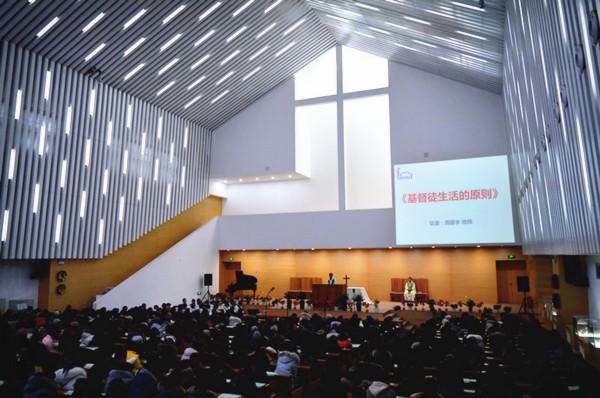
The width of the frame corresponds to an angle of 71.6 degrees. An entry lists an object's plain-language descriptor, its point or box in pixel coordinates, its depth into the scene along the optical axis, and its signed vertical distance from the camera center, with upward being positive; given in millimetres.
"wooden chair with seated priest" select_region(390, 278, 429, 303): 16956 -744
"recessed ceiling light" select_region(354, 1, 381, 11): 13258 +8477
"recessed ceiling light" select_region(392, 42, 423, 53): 15161 +8196
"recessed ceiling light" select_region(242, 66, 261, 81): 17766 +8473
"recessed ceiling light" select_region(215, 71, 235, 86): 17094 +8009
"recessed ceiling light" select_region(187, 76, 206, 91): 16469 +7554
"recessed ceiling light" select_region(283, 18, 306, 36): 16594 +9707
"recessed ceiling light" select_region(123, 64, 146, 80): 14320 +6952
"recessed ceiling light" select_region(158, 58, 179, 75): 14895 +7436
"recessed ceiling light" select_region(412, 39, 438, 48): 13941 +7656
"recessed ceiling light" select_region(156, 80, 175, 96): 15879 +7087
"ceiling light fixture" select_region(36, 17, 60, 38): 11250 +6743
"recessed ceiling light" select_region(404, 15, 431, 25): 12274 +7447
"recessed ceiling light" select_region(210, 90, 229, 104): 18116 +7669
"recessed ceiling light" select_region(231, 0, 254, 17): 14191 +8999
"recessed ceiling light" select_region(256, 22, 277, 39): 15789 +9123
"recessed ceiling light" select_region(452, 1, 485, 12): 9668 +6128
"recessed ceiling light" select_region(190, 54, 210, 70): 15461 +7841
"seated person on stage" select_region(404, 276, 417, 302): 16297 -776
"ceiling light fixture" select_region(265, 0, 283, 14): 14836 +9466
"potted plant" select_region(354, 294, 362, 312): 14231 -1021
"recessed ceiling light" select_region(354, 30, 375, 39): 16309 +9278
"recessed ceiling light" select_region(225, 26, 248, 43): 15170 +8689
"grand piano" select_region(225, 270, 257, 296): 16609 -401
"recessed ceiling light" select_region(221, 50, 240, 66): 16109 +8327
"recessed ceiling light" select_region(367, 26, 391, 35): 15019 +8686
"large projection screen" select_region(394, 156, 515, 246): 14555 +2437
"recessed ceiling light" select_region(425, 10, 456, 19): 10914 +6791
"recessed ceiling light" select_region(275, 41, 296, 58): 17484 +9339
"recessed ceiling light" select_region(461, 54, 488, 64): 13091 +6668
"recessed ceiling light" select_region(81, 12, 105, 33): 11703 +7105
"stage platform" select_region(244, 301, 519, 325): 13453 -1363
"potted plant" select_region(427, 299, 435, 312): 12680 -1094
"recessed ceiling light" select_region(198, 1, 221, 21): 13524 +8496
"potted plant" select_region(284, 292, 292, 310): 14827 -1020
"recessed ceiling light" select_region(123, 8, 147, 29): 12312 +7561
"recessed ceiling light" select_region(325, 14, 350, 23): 15866 +9667
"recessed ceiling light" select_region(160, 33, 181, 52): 13875 +7703
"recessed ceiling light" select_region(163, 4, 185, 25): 12914 +8038
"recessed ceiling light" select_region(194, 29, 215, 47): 14469 +8183
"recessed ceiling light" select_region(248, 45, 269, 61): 16781 +8830
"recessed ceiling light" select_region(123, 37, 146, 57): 13227 +7257
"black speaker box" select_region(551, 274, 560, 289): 11914 -377
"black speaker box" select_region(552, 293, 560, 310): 11386 -867
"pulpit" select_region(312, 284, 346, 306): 15133 -742
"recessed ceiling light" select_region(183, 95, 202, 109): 17500 +7199
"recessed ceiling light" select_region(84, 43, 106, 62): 12774 +6842
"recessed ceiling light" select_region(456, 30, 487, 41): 11320 +6392
